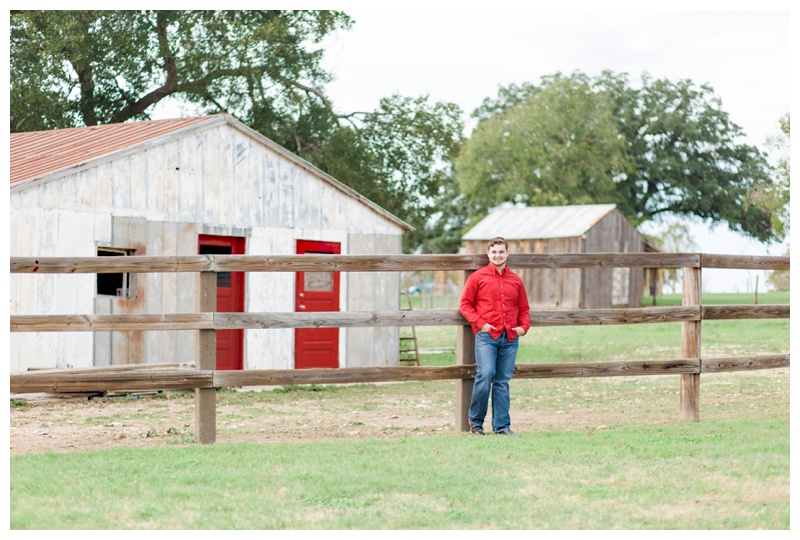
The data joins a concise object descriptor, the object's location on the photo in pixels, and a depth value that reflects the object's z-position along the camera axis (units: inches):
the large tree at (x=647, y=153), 2021.4
